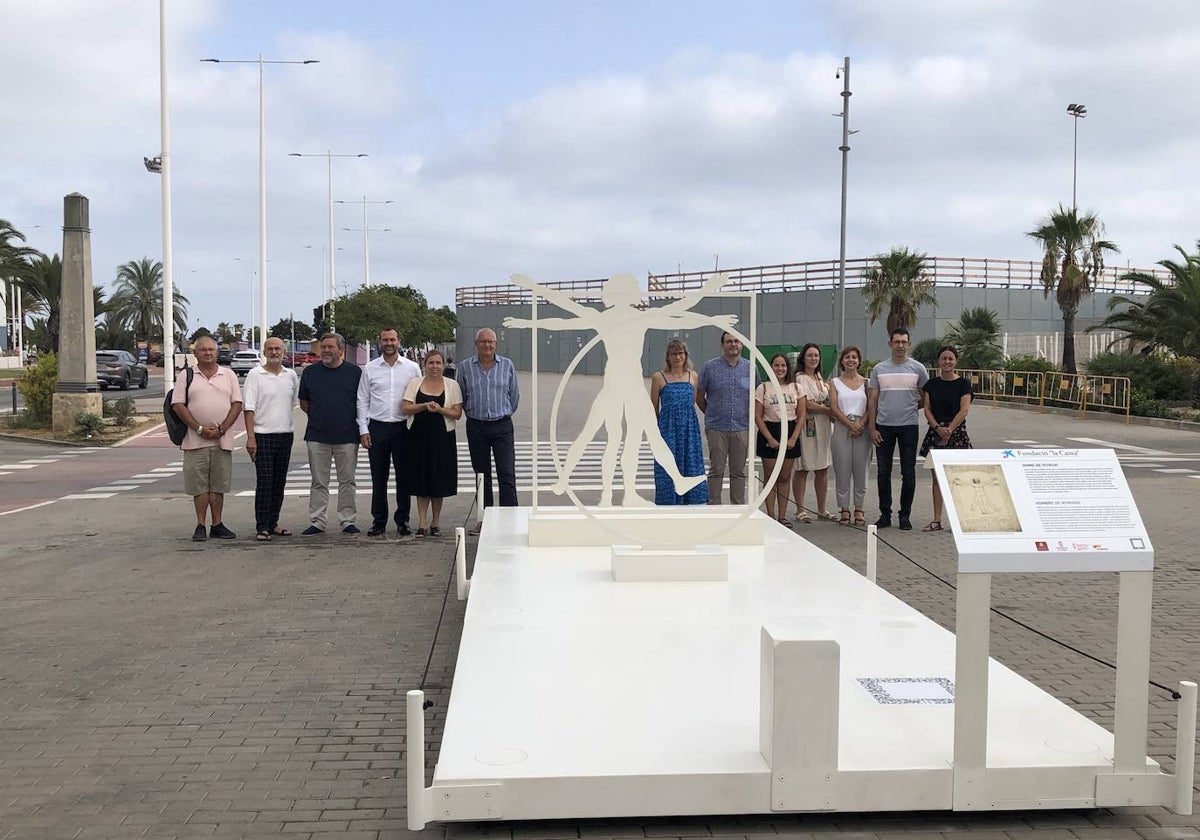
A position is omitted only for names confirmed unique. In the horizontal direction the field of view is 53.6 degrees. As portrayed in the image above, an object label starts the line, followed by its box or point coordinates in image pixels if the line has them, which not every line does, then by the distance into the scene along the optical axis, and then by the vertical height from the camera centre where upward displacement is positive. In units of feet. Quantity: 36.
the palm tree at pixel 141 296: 299.99 +15.28
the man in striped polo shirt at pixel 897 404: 38.65 -1.29
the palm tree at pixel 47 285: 204.09 +12.23
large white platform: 14.08 -4.84
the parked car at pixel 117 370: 159.52 -2.00
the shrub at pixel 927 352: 140.86 +1.50
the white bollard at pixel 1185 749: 14.30 -4.63
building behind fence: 149.59 +7.10
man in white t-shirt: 36.11 -2.03
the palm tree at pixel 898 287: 141.38 +9.36
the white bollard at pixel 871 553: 28.04 -4.46
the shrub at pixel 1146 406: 99.04 -3.27
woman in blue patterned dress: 34.94 -2.01
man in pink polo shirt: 35.47 -1.84
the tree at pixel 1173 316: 101.30 +4.56
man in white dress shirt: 36.45 -1.50
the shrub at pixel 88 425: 78.07 -4.57
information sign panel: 13.91 -1.76
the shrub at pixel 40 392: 83.46 -2.61
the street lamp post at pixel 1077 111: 175.73 +37.91
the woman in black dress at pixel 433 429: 36.09 -2.14
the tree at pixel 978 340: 132.36 +2.93
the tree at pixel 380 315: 207.82 +7.83
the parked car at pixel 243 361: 187.83 -0.64
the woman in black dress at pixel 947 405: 37.81 -1.29
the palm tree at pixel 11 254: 171.14 +14.67
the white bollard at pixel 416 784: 13.62 -4.87
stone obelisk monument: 78.79 +1.99
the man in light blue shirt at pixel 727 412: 37.47 -1.57
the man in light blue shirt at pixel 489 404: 36.27 -1.35
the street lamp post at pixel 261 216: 124.47 +15.00
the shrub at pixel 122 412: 86.43 -4.13
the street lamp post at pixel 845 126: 102.73 +20.62
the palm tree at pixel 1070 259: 130.31 +12.11
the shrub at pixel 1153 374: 106.11 -0.61
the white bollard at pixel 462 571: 27.43 -4.91
